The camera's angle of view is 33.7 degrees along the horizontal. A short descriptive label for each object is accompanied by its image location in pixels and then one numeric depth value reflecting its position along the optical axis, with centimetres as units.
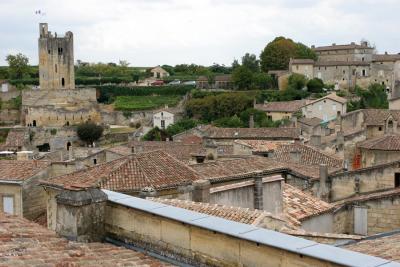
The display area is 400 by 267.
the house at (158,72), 13675
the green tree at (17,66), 12257
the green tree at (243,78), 10025
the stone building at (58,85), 9594
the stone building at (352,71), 10525
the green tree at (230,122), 7531
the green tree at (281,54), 11481
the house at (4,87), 10585
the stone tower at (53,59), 10012
